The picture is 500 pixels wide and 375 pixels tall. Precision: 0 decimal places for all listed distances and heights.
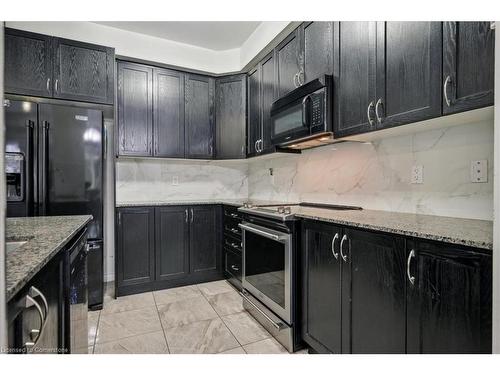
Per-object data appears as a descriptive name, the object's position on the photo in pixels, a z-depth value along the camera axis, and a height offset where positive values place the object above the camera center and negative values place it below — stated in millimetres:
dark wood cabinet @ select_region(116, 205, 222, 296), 2762 -670
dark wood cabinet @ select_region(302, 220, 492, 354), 954 -487
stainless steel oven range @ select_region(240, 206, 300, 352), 1803 -649
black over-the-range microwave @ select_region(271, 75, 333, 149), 1893 +549
